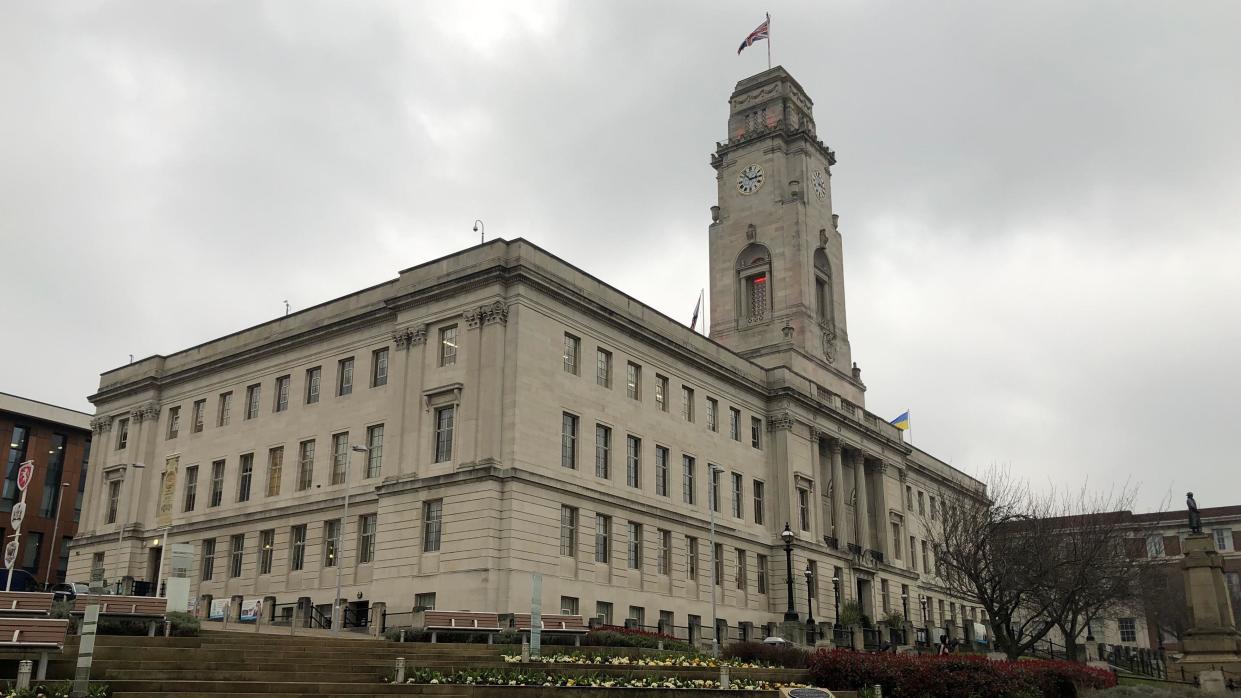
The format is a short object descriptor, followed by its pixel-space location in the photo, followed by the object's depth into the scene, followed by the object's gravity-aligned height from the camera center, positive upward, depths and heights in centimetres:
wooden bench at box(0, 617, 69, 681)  2103 +6
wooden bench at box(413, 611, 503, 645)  3434 +60
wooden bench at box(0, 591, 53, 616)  2400 +76
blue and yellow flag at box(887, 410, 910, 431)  7994 +1633
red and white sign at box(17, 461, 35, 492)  4138 +630
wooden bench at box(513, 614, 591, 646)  3528 +58
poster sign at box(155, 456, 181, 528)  6038 +813
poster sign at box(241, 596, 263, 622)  4838 +125
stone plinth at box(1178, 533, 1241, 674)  3950 +116
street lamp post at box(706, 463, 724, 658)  3678 +24
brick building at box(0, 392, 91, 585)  8056 +1255
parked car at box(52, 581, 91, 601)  3553 +189
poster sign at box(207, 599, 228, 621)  4875 +134
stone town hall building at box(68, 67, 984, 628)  4656 +1007
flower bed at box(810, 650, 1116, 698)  2909 -83
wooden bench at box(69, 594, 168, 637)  2959 +83
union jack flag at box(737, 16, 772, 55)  7462 +4144
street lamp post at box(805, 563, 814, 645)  4709 +252
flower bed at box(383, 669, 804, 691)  2496 -89
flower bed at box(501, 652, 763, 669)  2934 -49
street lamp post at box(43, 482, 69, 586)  7988 +798
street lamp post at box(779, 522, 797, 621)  4722 +364
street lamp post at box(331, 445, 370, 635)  4028 +110
